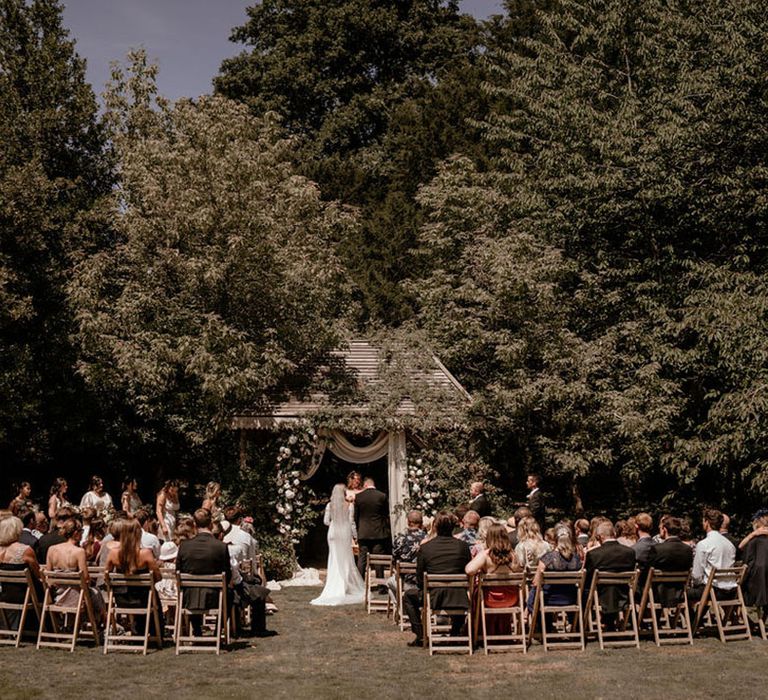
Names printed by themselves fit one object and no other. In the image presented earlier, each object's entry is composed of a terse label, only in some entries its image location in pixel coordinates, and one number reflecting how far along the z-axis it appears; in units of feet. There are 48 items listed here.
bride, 49.19
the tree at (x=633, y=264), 66.80
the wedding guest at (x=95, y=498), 59.52
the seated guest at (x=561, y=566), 37.11
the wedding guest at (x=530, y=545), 39.22
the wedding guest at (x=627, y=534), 39.81
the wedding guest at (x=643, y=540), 38.88
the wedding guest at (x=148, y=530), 39.24
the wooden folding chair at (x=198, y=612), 35.78
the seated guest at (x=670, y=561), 37.83
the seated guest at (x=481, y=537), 38.70
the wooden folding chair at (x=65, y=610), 36.37
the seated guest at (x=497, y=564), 36.11
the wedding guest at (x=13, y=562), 37.63
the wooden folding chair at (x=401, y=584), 40.06
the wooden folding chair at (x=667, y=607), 37.14
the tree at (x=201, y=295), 64.54
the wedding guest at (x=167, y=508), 56.45
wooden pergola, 65.21
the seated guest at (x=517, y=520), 41.11
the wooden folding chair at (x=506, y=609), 35.55
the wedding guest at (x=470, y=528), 41.57
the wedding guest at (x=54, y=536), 38.78
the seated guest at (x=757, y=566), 38.70
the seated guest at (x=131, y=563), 36.09
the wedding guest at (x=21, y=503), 45.16
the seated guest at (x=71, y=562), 36.96
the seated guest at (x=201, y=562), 36.24
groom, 51.37
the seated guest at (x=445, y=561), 35.96
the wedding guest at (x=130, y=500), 59.62
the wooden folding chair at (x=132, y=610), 35.68
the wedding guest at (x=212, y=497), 50.44
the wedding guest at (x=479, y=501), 51.52
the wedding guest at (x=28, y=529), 40.96
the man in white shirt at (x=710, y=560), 39.58
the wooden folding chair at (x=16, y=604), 37.01
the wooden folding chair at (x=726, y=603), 37.96
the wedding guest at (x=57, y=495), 57.06
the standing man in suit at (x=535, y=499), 53.78
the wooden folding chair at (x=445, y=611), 35.58
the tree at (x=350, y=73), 109.19
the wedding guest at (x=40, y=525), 43.55
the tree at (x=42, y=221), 68.95
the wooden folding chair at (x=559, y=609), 36.24
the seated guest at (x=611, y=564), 37.04
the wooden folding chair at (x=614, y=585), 36.50
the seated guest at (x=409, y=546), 41.09
